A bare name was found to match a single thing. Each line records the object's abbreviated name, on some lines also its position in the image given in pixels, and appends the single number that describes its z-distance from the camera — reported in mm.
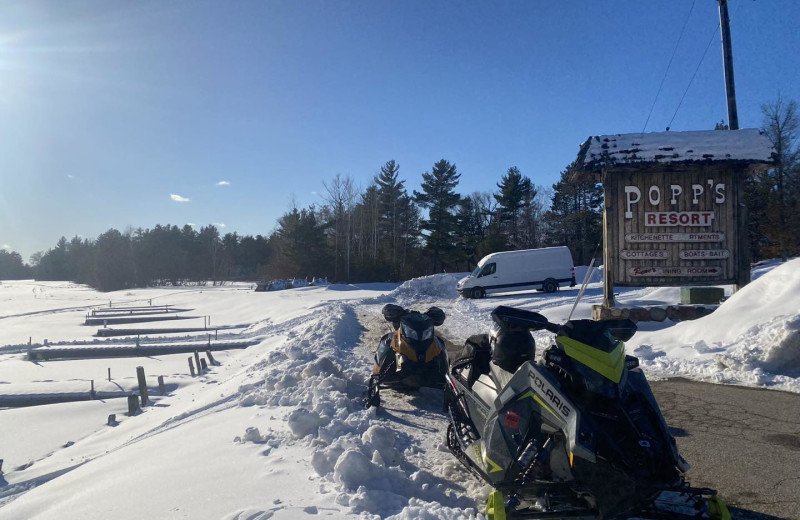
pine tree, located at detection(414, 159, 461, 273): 52312
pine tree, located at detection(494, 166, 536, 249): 52969
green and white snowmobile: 2693
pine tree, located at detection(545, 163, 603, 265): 45188
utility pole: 14648
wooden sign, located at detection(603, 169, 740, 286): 12781
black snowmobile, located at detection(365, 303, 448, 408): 6820
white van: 28734
